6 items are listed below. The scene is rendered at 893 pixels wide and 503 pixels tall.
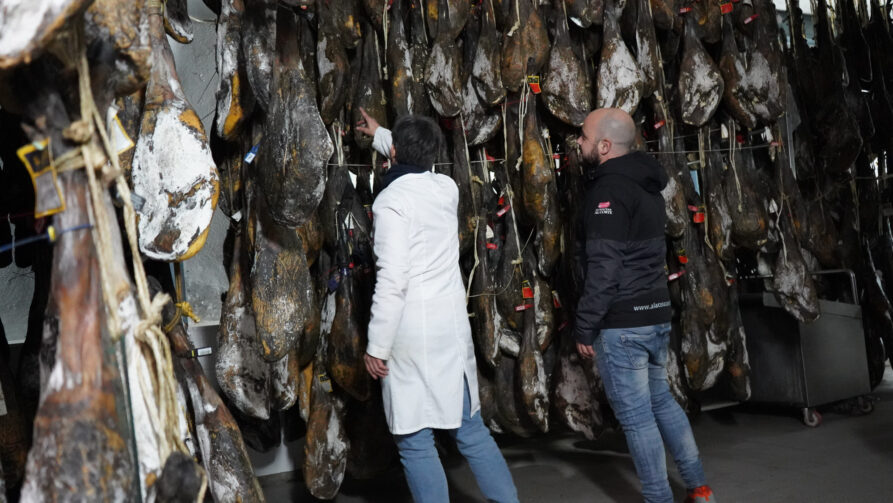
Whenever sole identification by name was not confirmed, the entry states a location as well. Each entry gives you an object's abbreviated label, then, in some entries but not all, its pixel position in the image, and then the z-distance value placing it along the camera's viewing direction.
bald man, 3.11
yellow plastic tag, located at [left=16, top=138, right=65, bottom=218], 1.07
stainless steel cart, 5.09
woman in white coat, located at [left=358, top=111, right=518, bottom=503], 2.81
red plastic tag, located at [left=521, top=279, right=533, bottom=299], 3.97
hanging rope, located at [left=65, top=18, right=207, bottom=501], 1.08
